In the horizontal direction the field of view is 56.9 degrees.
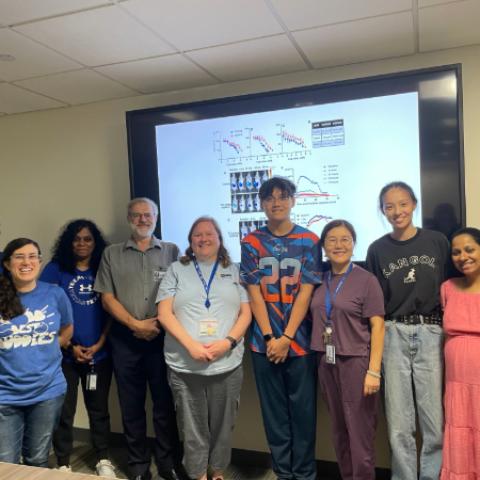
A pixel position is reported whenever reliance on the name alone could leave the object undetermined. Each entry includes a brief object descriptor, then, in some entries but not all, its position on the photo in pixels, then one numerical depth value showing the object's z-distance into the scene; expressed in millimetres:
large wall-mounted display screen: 2402
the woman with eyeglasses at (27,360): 1971
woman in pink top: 1947
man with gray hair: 2529
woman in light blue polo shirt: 2240
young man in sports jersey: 2264
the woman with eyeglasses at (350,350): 2104
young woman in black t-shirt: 2090
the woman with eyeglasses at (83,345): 2652
